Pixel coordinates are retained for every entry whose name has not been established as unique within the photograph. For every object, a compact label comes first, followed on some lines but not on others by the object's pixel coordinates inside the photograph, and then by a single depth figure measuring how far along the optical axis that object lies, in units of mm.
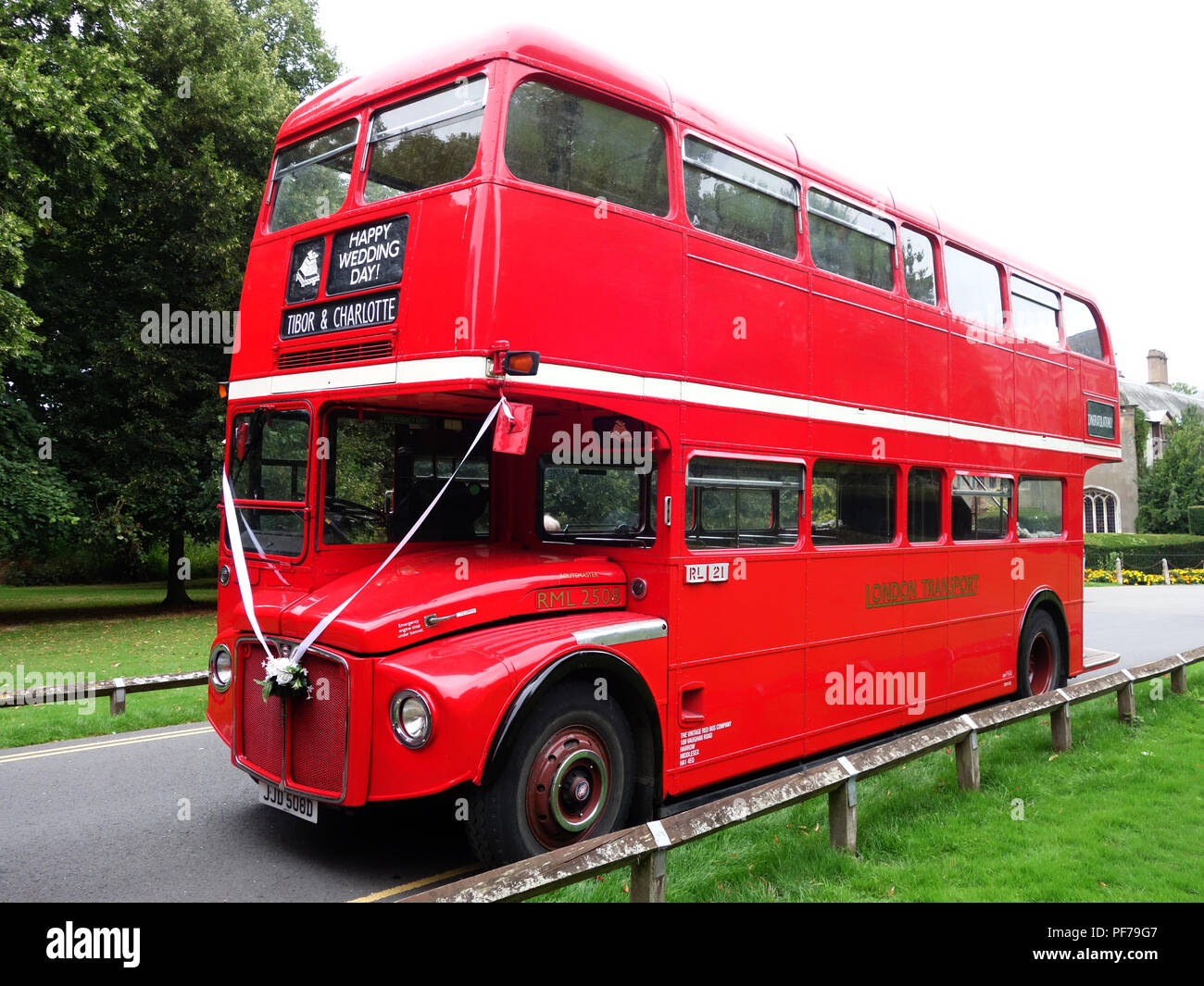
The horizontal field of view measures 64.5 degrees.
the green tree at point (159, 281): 19234
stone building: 45406
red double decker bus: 4895
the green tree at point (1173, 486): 41531
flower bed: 32344
